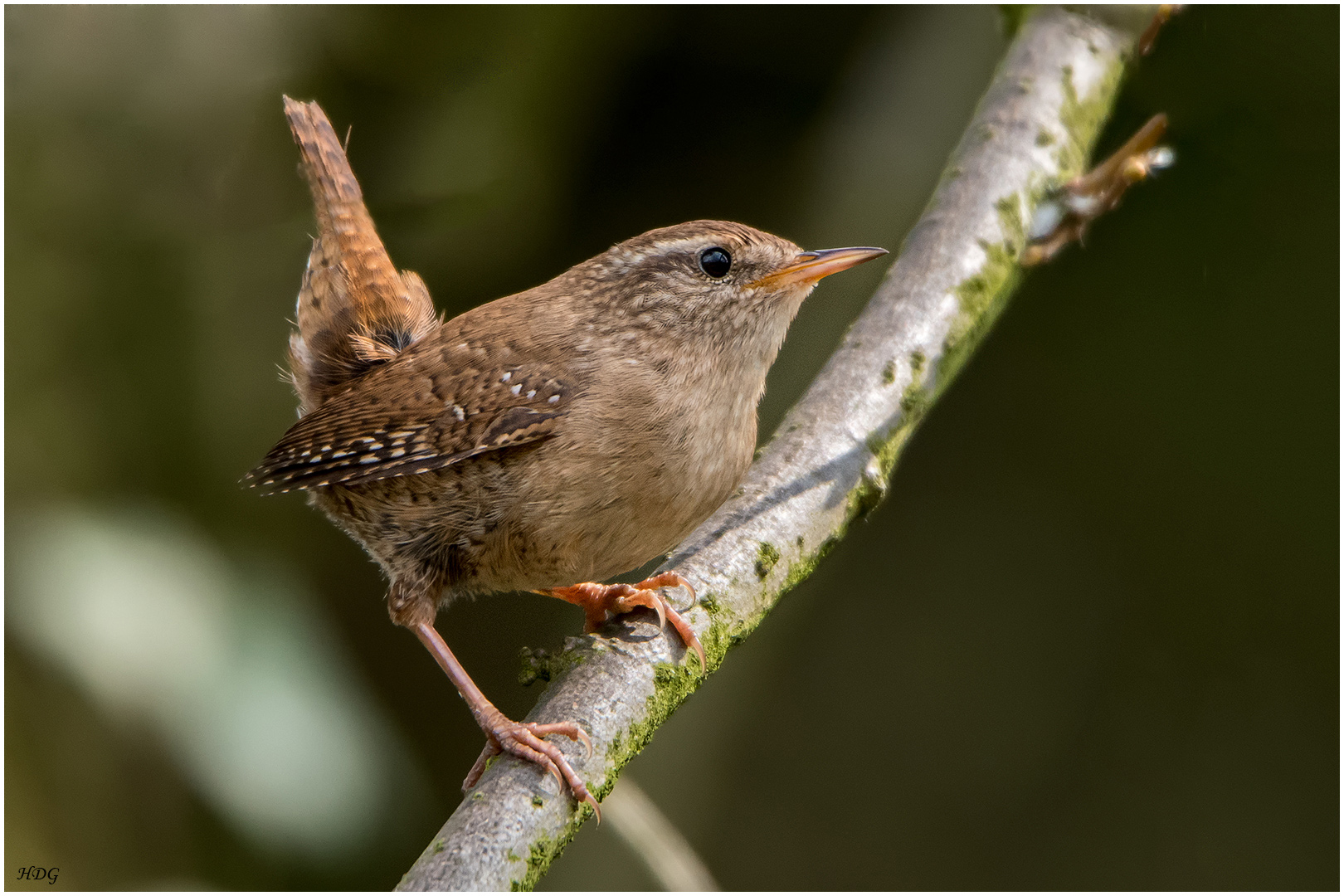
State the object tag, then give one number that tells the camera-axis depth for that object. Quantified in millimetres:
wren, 4984
